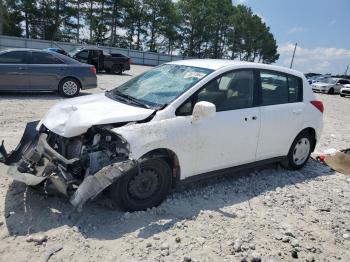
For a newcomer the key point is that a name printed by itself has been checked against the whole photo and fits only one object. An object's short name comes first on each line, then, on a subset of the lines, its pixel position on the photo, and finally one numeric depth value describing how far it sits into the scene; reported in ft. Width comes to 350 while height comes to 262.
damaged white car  13.29
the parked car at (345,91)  90.94
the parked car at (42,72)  35.91
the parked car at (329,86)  97.40
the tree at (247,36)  230.07
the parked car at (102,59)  75.34
